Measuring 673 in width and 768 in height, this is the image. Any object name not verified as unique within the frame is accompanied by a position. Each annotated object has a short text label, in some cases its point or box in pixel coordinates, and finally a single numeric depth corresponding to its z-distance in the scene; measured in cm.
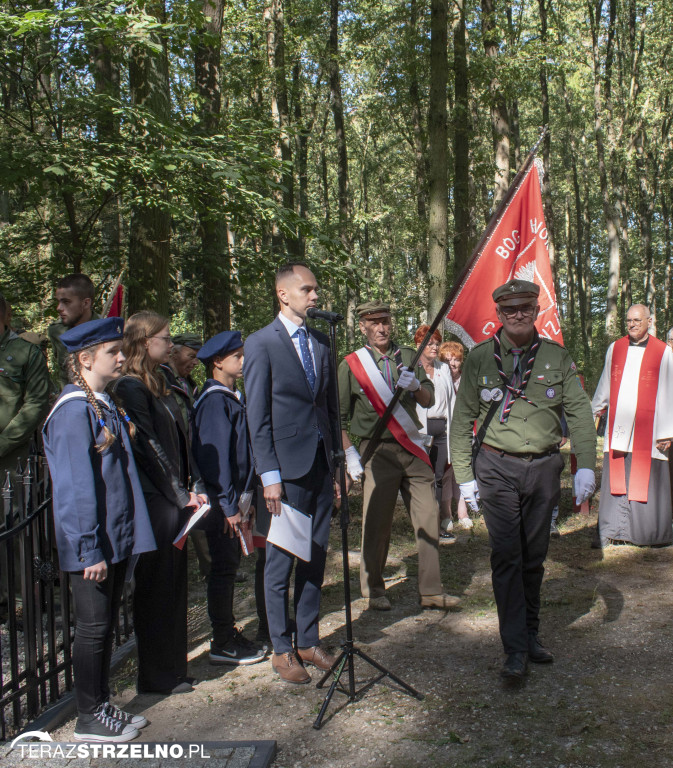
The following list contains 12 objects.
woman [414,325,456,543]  832
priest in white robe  772
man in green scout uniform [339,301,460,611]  625
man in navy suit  468
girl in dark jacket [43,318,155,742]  373
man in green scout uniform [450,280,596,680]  473
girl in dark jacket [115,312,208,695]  441
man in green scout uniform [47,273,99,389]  607
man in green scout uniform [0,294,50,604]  562
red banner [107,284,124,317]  802
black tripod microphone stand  434
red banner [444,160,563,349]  665
